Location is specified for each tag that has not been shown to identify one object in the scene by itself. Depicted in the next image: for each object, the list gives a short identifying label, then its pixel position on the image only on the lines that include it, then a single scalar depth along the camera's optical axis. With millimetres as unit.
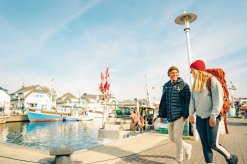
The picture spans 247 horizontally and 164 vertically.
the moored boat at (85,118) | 54869
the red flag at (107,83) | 14484
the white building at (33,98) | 67000
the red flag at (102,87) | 14344
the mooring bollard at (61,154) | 4203
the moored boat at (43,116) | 44094
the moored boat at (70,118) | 51031
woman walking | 3490
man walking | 4336
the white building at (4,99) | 52981
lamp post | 8547
